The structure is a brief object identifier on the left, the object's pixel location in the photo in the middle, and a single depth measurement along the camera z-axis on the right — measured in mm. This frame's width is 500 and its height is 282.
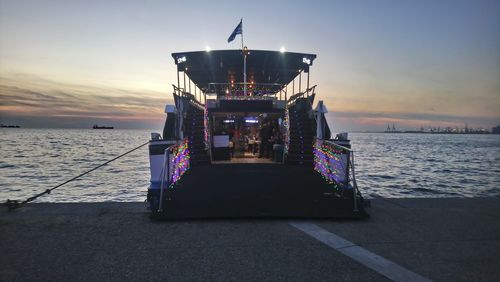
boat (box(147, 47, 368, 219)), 6363
